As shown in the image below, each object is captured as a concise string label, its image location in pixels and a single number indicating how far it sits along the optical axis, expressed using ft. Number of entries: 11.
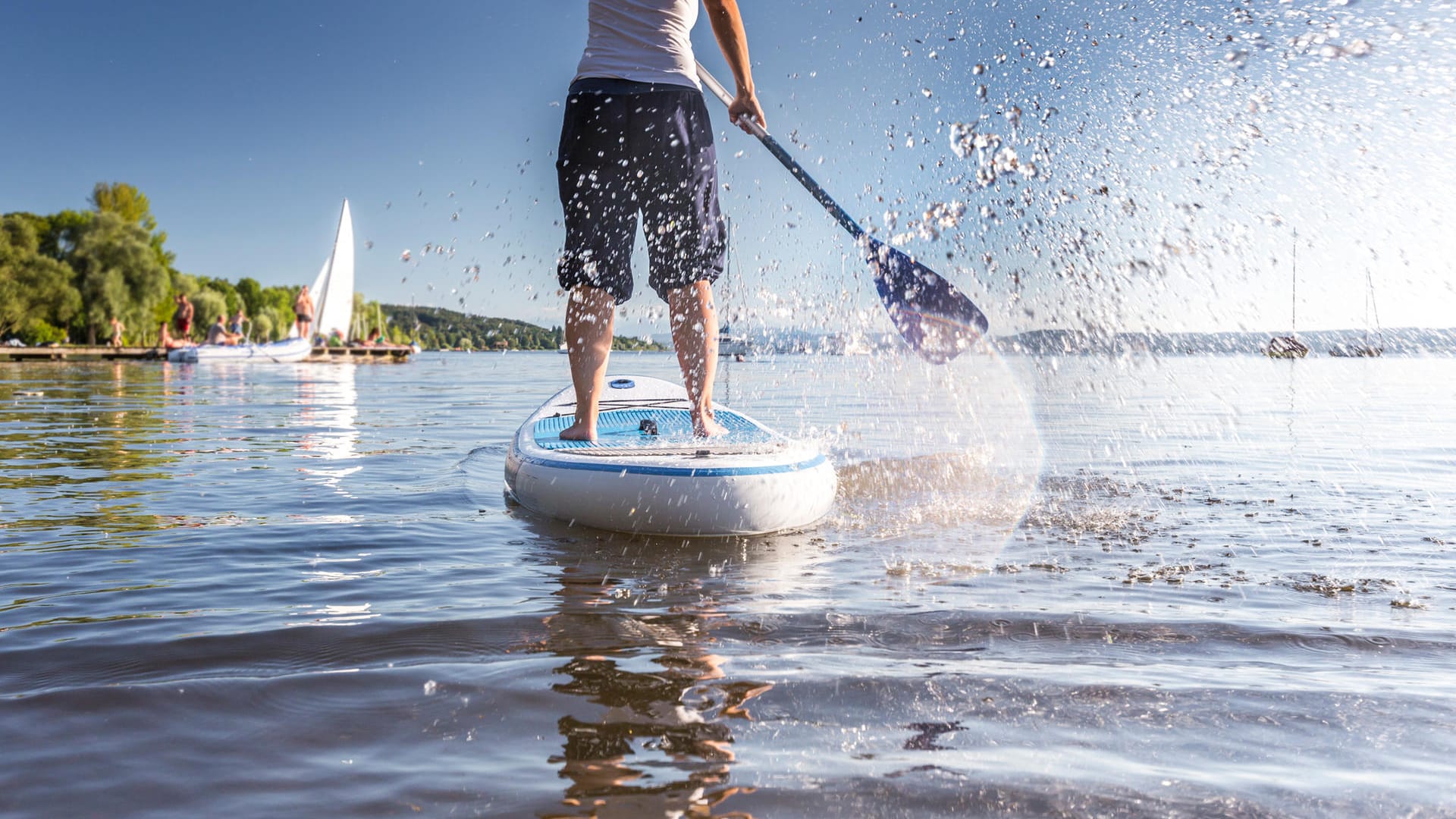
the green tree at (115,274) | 175.83
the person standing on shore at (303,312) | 143.13
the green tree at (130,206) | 235.20
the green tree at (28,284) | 171.22
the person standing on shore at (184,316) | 129.59
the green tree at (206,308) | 249.14
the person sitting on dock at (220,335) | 127.13
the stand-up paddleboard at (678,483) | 12.76
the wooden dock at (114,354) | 131.64
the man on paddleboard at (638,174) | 14.44
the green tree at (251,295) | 384.47
